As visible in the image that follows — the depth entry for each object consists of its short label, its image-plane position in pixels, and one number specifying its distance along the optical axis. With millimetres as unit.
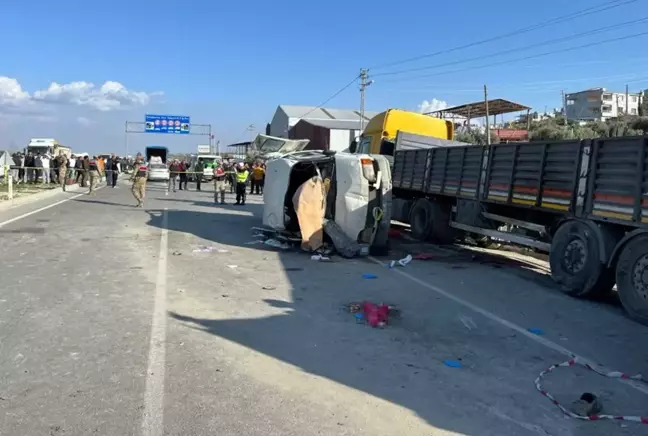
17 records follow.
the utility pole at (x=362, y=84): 44250
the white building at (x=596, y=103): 91750
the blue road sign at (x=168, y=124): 59750
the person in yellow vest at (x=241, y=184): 23016
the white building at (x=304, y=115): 77938
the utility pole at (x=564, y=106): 85044
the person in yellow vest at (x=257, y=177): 31125
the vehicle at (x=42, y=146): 45375
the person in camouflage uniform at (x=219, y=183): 23562
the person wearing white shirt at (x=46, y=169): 30970
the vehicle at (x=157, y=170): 39750
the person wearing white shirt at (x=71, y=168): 33203
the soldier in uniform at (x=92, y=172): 25891
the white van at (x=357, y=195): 11398
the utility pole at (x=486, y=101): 37231
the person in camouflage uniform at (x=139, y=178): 19781
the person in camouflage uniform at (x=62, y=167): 28178
